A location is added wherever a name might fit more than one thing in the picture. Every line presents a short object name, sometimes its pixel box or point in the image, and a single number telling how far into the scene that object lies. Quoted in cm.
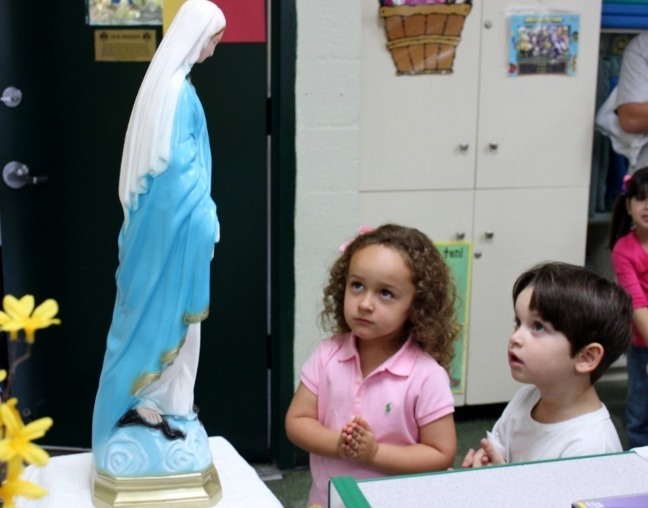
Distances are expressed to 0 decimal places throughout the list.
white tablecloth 132
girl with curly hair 152
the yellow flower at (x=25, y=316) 68
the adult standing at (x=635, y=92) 284
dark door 254
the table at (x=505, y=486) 96
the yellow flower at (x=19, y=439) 65
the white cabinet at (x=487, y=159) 283
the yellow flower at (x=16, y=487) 67
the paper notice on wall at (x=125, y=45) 252
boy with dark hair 135
